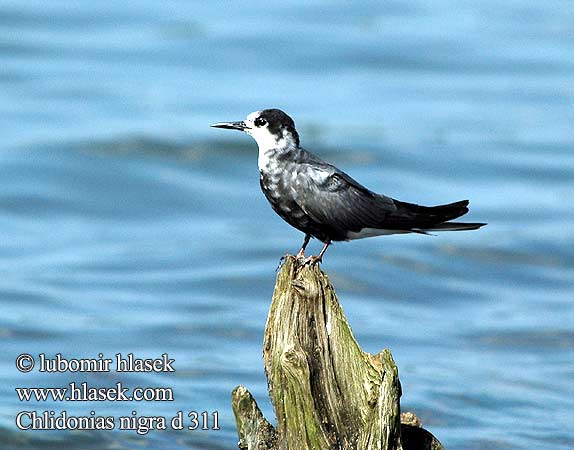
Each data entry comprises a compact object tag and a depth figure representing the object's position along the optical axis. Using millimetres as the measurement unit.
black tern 19609
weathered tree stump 16656
